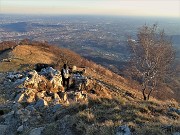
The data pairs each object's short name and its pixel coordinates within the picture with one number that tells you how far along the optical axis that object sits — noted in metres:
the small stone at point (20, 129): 6.42
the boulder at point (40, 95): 9.41
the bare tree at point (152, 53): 16.34
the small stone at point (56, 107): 7.51
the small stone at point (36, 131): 6.01
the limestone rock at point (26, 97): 8.88
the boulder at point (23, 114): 6.95
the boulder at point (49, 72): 12.32
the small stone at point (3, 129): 6.49
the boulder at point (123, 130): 5.23
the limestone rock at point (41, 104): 7.87
